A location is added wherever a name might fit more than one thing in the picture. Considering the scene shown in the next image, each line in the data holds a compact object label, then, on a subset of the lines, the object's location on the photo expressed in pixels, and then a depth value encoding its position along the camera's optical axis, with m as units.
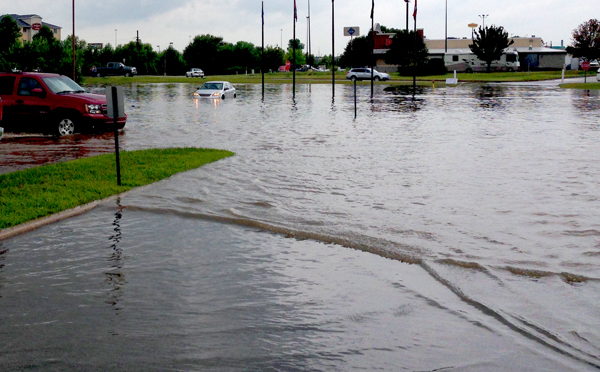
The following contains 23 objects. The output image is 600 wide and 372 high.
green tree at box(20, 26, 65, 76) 56.62
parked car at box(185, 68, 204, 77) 104.00
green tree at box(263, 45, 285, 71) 135.12
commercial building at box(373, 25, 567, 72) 105.22
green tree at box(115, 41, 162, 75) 119.00
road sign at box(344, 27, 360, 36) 68.94
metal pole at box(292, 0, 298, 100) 53.34
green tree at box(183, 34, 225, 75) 128.00
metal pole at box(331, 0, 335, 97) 51.79
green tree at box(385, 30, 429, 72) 93.94
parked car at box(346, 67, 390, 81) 82.19
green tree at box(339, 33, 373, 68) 117.50
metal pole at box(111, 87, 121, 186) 11.63
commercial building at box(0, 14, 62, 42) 111.06
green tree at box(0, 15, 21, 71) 54.03
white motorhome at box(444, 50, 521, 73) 95.69
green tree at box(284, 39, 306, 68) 159.15
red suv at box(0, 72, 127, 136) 21.56
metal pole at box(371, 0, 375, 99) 49.72
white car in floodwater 45.69
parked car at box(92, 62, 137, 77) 99.50
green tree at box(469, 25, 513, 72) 88.99
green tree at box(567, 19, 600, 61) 84.81
